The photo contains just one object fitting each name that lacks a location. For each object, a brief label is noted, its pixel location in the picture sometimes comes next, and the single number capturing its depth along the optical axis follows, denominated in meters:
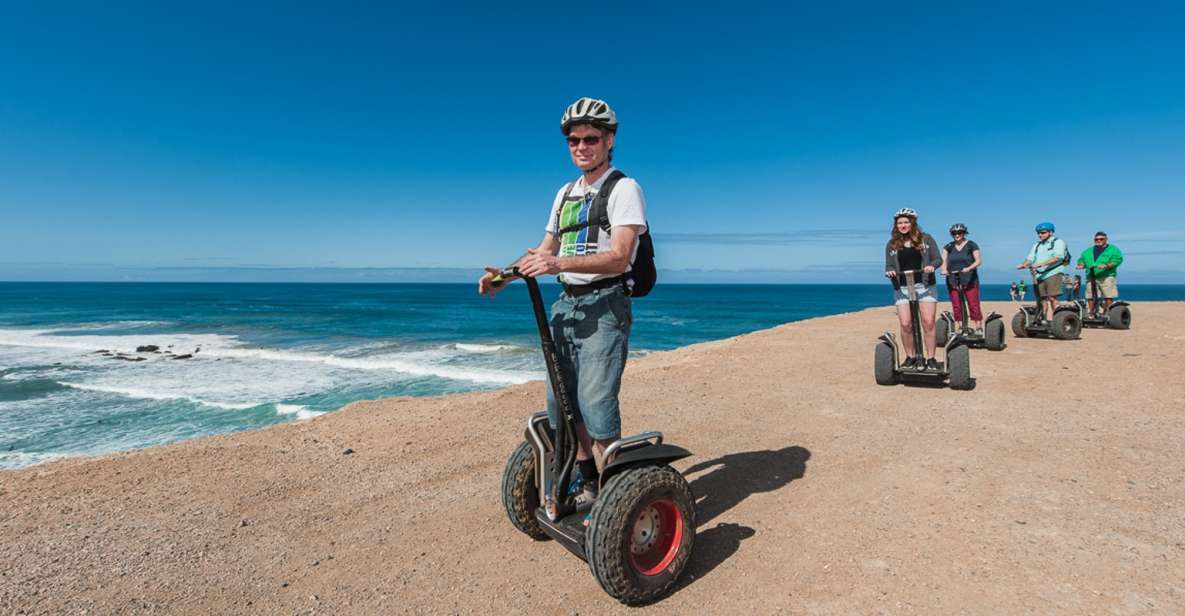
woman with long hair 7.35
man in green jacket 13.44
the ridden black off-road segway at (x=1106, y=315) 13.41
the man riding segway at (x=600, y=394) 2.73
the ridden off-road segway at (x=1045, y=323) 11.50
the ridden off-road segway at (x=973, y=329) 10.12
